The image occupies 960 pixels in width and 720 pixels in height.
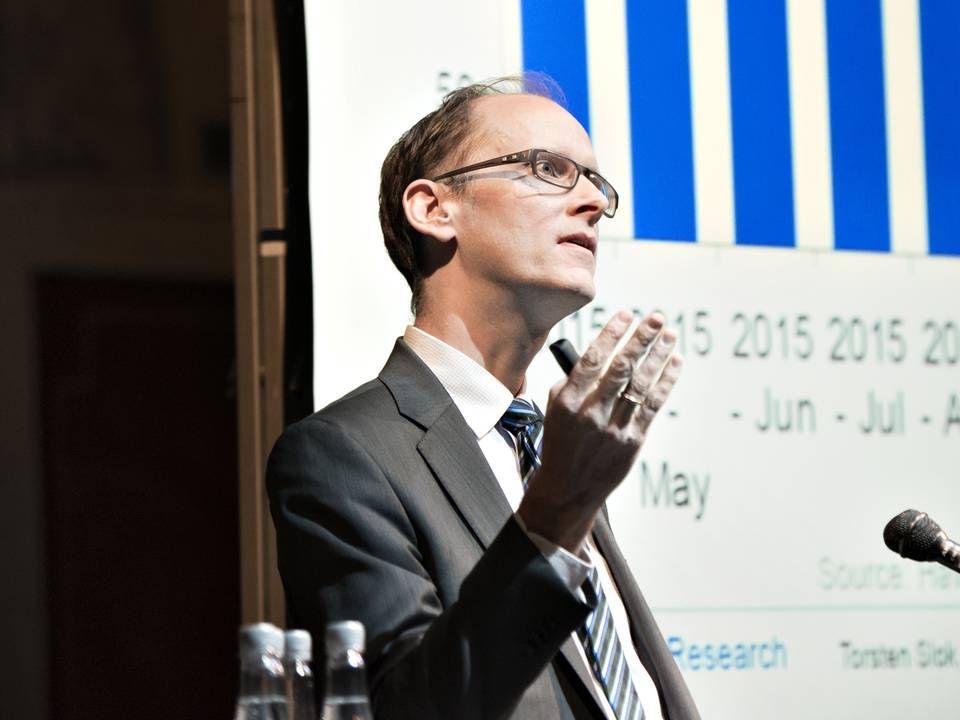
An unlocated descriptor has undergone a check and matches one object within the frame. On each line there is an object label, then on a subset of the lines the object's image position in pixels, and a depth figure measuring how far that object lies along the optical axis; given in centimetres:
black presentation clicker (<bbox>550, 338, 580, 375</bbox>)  600
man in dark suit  546
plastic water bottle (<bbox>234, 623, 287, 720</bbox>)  522
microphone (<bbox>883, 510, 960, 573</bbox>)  561
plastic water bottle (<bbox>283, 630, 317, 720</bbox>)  525
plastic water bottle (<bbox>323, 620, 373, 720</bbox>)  524
